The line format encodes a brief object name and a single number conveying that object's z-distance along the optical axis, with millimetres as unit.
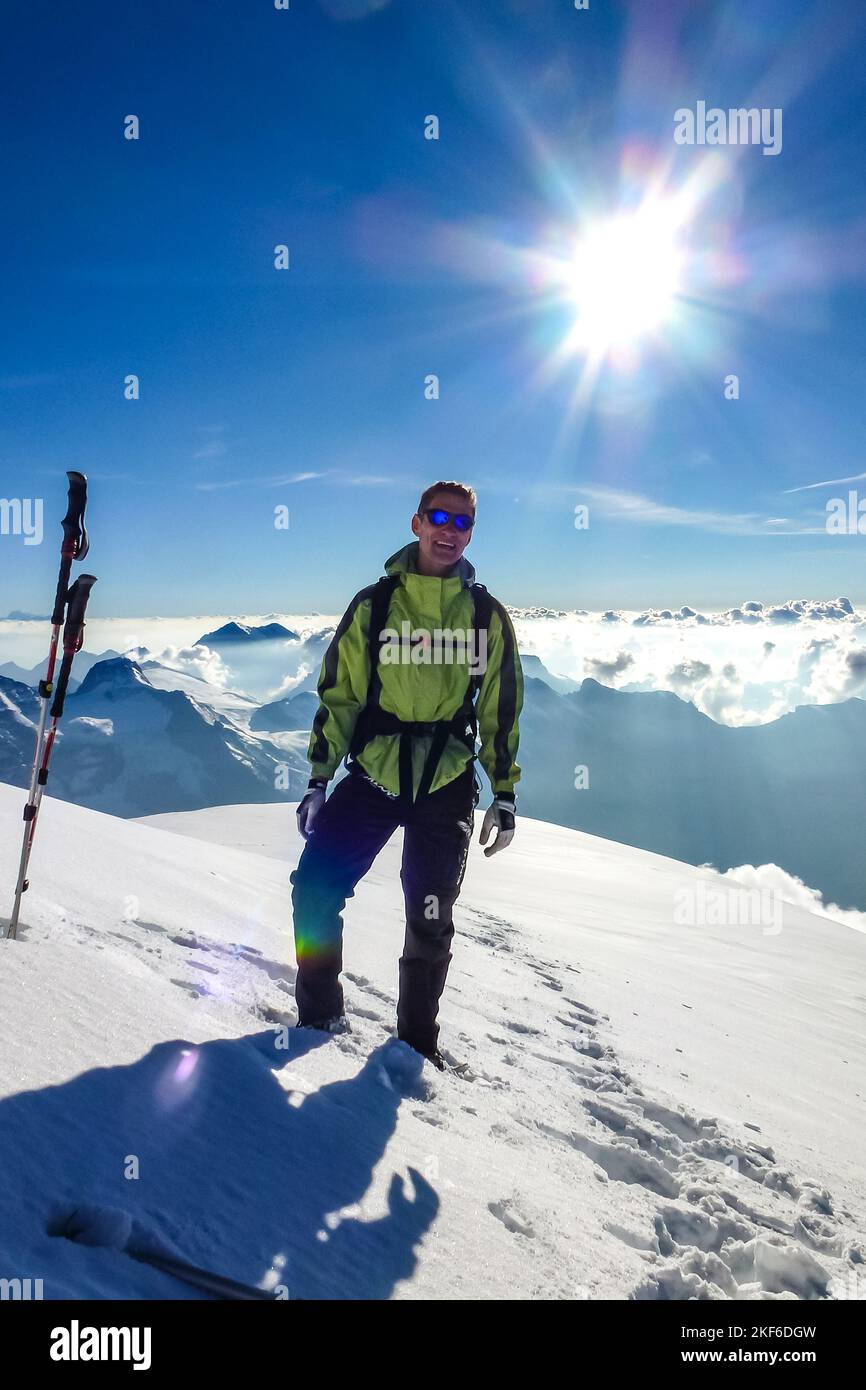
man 4332
